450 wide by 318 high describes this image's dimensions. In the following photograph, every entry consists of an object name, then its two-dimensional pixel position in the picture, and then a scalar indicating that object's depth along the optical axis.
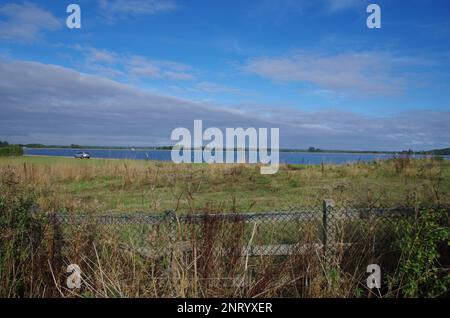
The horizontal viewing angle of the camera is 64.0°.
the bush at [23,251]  3.71
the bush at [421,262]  3.47
